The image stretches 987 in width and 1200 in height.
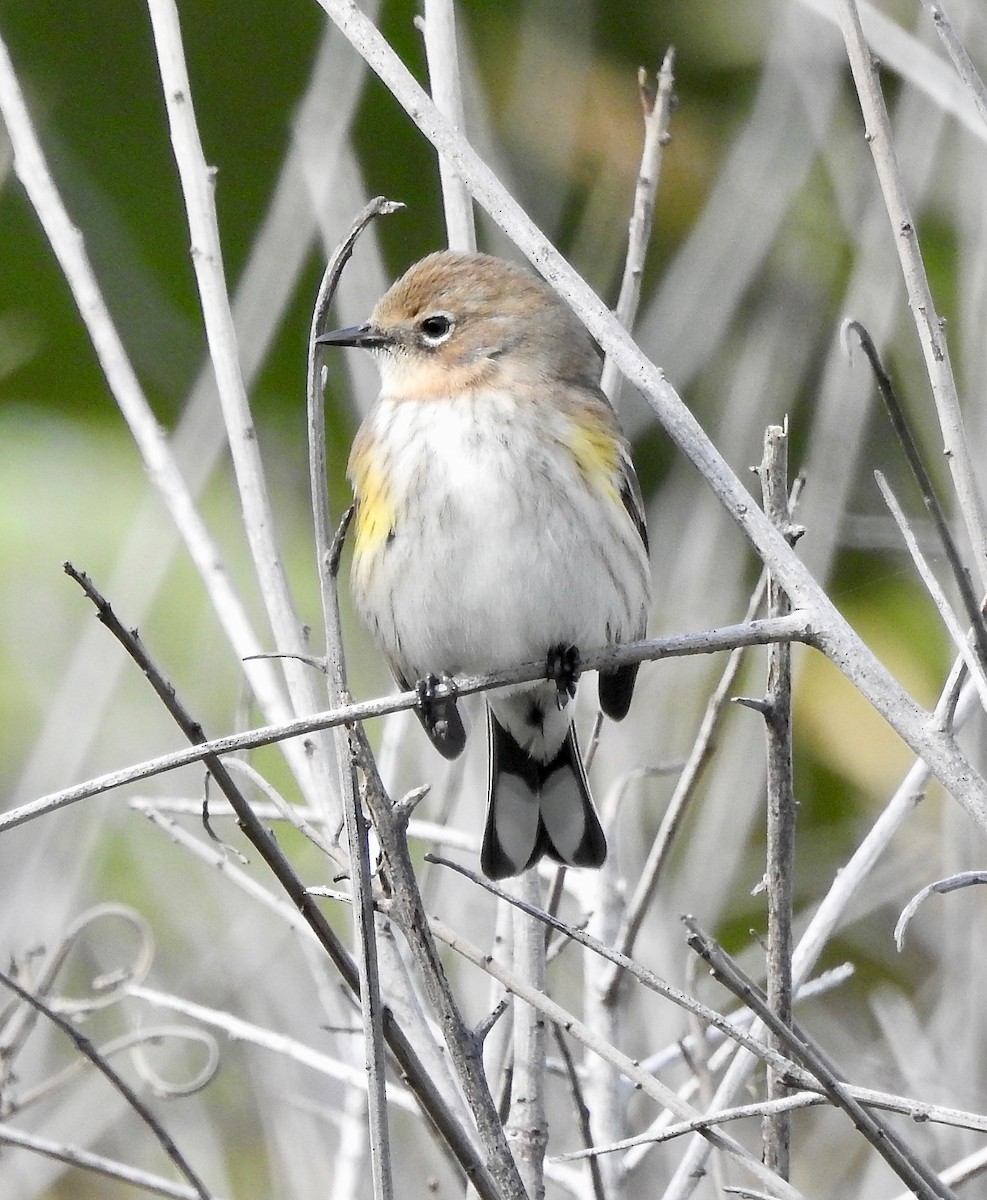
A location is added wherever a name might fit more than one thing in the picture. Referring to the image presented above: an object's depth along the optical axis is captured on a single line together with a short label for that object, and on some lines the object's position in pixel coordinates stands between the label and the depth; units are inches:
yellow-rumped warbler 239.0
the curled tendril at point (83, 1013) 221.8
